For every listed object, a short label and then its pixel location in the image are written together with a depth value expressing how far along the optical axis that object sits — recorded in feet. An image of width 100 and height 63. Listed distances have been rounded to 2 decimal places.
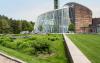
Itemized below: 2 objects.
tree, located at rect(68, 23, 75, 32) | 147.11
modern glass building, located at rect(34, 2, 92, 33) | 157.26
